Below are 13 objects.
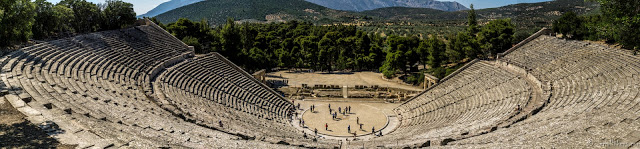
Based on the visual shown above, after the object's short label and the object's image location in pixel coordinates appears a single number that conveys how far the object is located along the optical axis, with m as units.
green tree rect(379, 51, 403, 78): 44.47
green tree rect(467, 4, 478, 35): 46.09
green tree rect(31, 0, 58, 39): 25.75
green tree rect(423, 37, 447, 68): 44.09
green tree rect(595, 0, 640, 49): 21.02
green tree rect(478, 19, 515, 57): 41.59
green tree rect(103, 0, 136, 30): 35.22
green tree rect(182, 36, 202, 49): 42.07
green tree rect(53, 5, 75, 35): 27.12
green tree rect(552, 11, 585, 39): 41.50
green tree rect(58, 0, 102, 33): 32.44
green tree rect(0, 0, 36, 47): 15.84
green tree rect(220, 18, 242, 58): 46.34
